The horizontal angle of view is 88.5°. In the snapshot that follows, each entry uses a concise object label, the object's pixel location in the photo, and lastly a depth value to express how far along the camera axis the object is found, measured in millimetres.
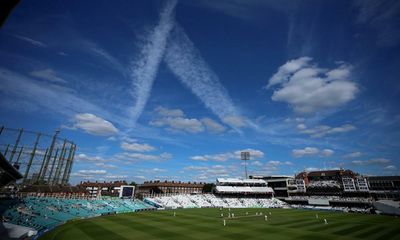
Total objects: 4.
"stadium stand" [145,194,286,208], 71956
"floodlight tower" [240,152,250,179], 110862
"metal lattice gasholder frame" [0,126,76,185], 65750
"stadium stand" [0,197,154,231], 31844
